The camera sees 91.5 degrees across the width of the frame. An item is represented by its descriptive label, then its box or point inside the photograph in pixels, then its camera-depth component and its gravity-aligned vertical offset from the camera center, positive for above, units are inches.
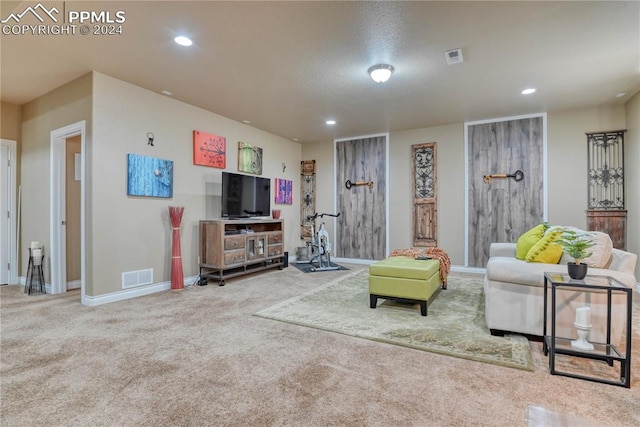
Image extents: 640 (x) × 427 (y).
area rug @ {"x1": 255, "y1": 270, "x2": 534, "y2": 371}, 90.7 -39.8
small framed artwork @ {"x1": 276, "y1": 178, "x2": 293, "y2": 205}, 258.4 +19.2
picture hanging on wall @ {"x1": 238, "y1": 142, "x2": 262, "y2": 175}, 219.0 +40.5
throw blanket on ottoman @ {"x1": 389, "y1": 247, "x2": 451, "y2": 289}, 153.9 -21.3
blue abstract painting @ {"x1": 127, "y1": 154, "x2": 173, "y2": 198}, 151.9 +19.5
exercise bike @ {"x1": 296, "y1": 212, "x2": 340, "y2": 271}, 228.4 -29.0
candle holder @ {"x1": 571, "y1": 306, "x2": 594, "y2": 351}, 81.0 -29.7
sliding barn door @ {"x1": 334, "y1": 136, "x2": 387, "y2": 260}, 251.4 +12.5
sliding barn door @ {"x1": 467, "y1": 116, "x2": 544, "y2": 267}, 201.0 +19.8
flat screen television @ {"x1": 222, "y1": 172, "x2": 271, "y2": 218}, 190.7 +12.1
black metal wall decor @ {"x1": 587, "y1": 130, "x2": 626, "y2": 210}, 180.1 +25.0
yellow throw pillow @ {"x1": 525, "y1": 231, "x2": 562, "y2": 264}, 101.0 -12.5
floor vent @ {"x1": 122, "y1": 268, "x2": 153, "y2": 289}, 149.9 -31.6
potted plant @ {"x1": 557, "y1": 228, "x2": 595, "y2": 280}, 80.4 -10.9
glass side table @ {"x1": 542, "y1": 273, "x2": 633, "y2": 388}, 71.6 -34.3
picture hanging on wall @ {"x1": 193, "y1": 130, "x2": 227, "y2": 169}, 185.8 +40.2
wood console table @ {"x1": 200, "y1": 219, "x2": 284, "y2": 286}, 177.3 -20.9
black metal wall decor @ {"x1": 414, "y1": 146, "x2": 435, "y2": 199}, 232.5 +30.9
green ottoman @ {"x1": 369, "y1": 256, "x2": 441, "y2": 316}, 120.6 -27.3
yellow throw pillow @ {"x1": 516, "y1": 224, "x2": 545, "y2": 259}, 121.3 -11.1
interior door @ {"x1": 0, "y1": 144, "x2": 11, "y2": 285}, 176.1 +0.9
